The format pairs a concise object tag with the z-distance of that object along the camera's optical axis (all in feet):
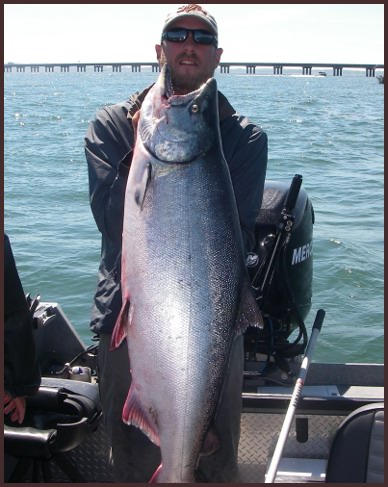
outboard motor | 13.73
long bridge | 309.83
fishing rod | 10.19
